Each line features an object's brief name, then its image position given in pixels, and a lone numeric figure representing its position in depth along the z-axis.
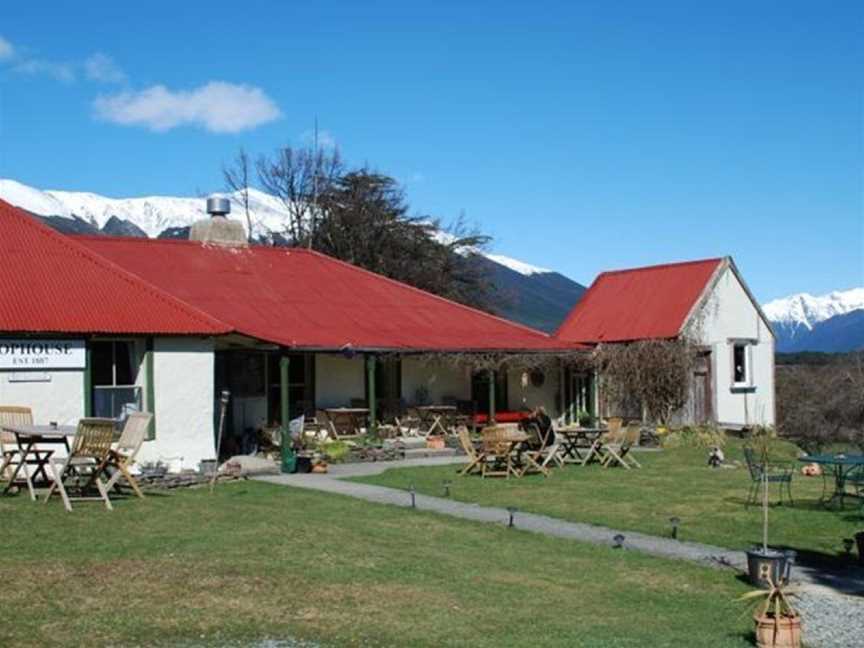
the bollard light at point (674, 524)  12.81
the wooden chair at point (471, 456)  19.56
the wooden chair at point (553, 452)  20.61
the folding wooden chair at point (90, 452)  13.73
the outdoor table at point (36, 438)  14.15
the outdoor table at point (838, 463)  14.35
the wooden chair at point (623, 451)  21.36
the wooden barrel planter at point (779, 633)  7.81
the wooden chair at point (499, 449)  19.28
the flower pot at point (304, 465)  20.50
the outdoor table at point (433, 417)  27.00
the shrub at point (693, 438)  27.73
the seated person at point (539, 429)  20.66
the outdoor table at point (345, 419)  25.53
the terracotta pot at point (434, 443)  24.52
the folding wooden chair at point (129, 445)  14.37
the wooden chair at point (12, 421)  16.75
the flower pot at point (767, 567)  9.72
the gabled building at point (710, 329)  32.41
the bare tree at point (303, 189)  51.28
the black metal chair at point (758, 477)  15.27
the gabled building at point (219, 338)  18.45
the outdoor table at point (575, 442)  21.39
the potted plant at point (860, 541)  11.43
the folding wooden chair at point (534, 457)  19.55
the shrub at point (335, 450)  22.36
